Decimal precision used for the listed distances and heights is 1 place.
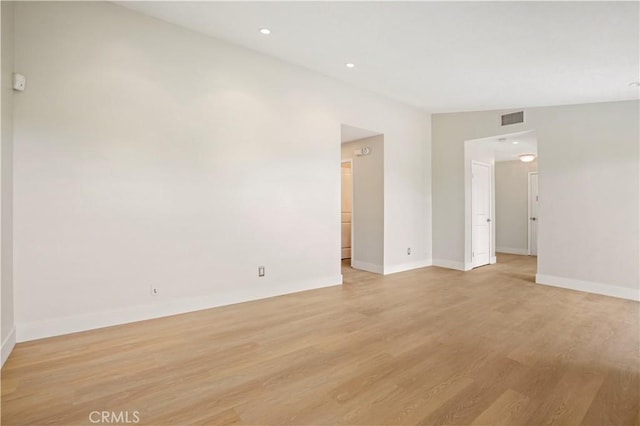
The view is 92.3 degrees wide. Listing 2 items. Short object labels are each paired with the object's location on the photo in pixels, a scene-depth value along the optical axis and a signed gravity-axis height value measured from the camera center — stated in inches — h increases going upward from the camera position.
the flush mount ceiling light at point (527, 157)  285.4 +49.0
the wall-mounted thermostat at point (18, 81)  99.5 +42.7
